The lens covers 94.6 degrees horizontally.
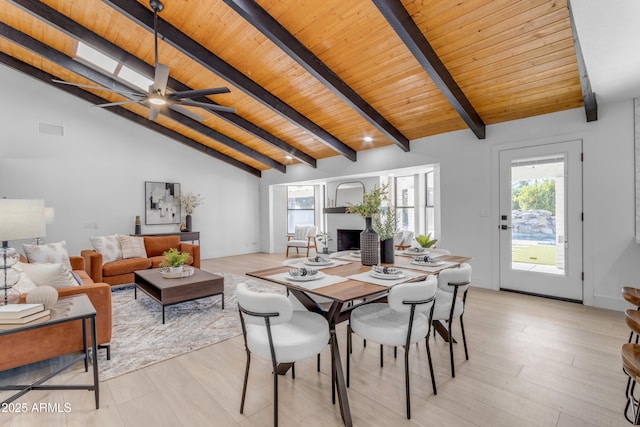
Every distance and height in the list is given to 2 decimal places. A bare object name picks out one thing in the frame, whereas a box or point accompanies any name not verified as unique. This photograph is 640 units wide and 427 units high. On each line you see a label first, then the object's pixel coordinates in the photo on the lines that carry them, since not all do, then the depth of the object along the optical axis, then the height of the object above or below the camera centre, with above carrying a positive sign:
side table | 1.74 -0.64
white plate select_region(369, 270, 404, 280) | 2.01 -0.45
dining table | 1.73 -0.47
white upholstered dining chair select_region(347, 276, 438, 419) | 1.74 -0.75
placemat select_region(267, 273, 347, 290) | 1.86 -0.47
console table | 6.53 -0.51
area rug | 2.49 -1.23
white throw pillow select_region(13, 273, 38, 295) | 2.24 -0.56
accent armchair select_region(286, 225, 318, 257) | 7.66 -0.72
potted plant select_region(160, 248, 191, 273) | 3.83 -0.64
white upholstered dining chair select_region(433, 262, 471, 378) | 2.15 -0.69
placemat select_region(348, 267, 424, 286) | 1.92 -0.47
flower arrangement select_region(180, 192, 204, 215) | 7.07 +0.25
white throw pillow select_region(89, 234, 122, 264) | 4.77 -0.56
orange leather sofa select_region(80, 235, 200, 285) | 4.30 -0.79
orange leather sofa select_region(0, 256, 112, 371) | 2.05 -0.92
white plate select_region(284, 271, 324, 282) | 1.95 -0.45
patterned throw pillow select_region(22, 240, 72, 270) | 3.77 -0.51
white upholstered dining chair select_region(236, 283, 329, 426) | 1.55 -0.74
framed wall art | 6.66 +0.23
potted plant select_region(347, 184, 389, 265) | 2.48 -0.14
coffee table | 3.31 -0.88
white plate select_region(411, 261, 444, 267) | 2.47 -0.45
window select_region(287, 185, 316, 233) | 8.92 +0.13
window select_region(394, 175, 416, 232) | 7.07 +0.21
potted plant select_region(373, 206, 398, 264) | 2.54 -0.22
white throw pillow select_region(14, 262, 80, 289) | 2.44 -0.51
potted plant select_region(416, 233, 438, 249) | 3.10 -0.33
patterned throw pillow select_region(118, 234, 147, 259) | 4.98 -0.58
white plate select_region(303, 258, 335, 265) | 2.43 -0.43
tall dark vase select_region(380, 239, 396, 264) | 2.57 -0.36
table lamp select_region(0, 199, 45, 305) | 1.80 -0.09
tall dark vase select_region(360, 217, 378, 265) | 2.50 -0.29
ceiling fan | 3.04 +1.30
